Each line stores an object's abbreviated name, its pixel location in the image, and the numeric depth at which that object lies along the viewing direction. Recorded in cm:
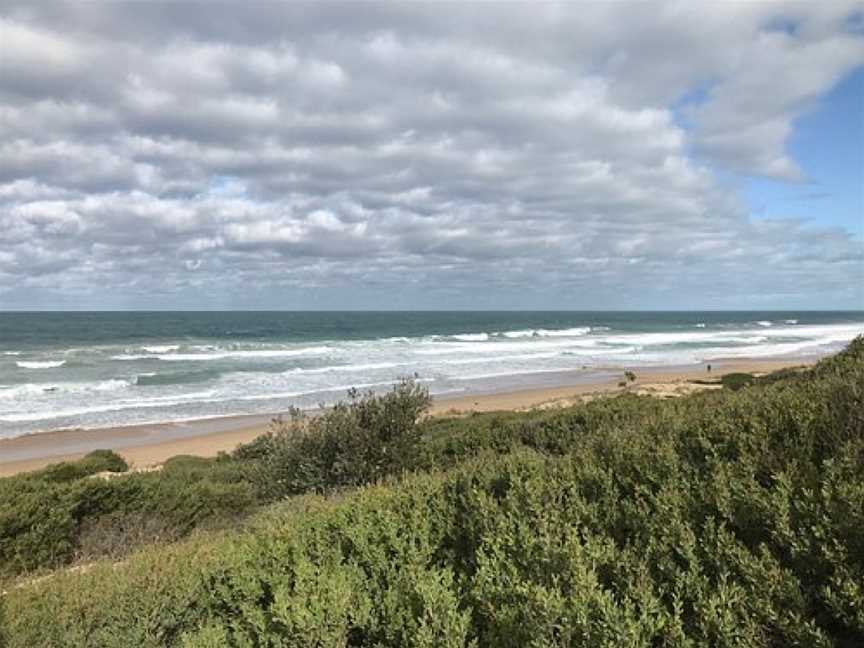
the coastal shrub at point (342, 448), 1042
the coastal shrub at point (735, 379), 2527
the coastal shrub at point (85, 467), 1397
